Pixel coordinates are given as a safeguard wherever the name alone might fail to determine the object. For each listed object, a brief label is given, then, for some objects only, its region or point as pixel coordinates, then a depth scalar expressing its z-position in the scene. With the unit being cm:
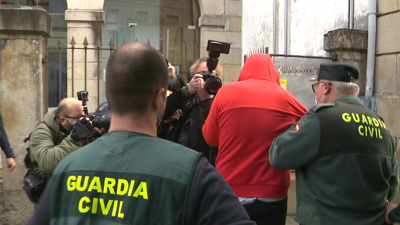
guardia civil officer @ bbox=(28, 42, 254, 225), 112
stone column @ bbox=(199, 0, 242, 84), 905
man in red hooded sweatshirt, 264
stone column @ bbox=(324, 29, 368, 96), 493
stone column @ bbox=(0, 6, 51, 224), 468
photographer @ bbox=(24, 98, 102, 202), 307
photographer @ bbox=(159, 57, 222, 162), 327
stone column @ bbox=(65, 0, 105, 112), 820
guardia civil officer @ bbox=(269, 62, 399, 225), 226
